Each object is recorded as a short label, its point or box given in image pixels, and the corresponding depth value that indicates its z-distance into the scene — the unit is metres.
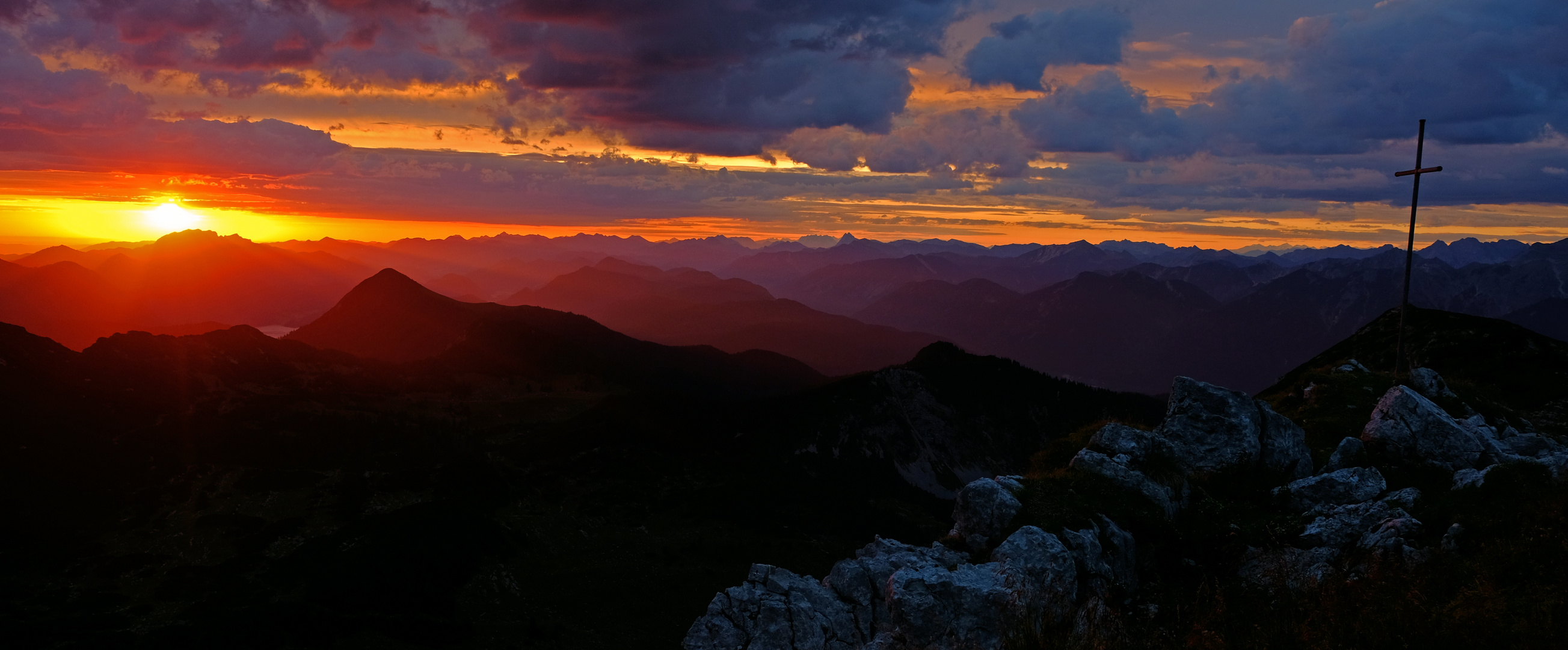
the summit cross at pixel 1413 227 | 39.25
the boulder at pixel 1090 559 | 20.92
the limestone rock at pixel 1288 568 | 17.86
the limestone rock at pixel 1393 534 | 18.56
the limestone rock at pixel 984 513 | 22.83
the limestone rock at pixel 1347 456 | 25.97
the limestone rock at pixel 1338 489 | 22.77
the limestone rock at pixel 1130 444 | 26.28
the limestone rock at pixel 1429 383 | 33.41
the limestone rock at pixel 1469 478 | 20.58
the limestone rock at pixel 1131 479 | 23.84
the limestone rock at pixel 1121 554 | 21.58
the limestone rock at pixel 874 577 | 22.38
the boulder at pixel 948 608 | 18.47
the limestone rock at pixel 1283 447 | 26.77
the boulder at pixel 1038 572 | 18.05
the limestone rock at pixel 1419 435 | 25.27
